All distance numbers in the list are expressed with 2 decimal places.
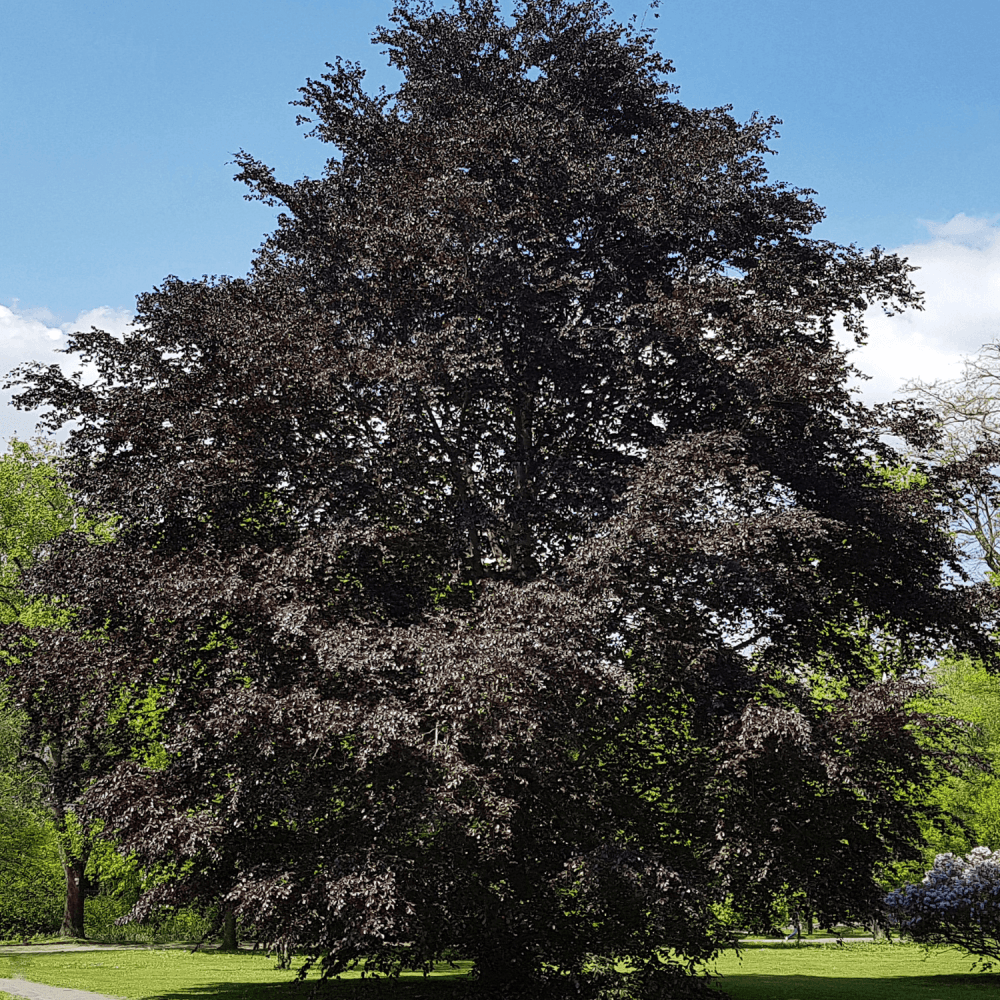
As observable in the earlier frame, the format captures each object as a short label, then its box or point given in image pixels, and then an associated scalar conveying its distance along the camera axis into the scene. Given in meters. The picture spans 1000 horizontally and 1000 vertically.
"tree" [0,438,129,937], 24.61
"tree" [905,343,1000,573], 26.95
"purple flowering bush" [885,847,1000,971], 16.98
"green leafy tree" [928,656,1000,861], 22.88
